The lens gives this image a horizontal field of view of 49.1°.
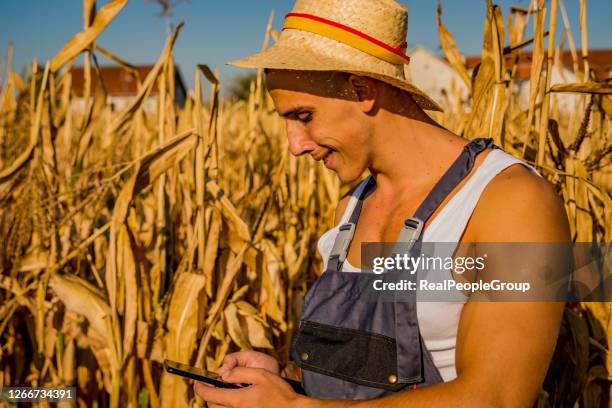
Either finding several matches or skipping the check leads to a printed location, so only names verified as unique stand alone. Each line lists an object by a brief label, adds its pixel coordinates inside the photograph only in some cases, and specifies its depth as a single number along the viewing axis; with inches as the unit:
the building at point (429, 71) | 911.7
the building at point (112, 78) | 1267.2
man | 35.8
